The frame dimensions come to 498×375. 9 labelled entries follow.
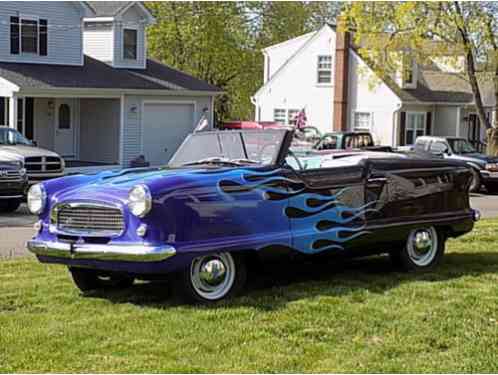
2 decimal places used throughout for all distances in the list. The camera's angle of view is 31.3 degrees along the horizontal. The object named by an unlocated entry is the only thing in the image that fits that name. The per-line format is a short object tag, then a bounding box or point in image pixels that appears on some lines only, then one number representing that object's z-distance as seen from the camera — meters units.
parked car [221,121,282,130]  36.52
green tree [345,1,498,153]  29.33
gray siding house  28.73
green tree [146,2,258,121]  49.69
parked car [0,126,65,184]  20.65
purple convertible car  7.32
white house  41.69
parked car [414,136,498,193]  26.45
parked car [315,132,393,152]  28.05
